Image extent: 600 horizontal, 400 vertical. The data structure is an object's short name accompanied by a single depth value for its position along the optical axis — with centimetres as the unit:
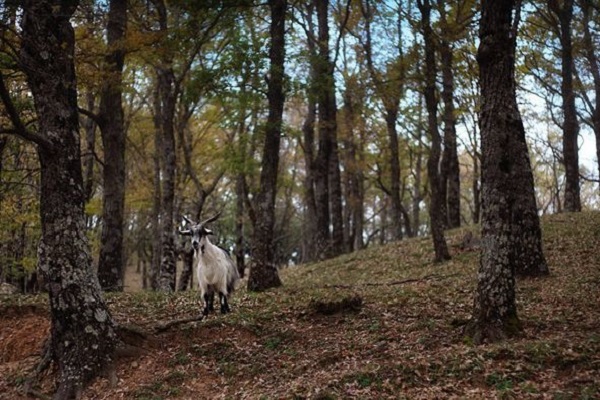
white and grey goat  1240
